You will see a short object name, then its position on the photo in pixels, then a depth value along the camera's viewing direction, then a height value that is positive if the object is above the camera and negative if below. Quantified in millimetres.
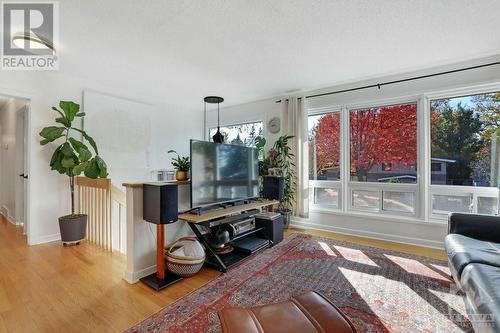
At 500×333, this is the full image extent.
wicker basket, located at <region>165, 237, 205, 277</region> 2180 -906
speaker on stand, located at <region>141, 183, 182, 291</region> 2037 -407
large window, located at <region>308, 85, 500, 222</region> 2914 +149
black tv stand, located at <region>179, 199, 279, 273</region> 2383 -734
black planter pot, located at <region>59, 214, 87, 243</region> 3041 -800
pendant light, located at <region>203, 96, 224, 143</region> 3181 +1086
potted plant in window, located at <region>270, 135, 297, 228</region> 4008 -36
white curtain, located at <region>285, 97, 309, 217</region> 3982 +260
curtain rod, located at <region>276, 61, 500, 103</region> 2867 +1204
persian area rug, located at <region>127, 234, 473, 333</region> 1571 -1032
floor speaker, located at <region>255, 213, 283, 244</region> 3162 -791
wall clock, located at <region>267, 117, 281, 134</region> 4440 +787
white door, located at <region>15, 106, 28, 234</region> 3836 -1
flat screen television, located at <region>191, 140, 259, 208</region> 2488 -80
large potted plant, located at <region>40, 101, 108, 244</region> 3044 +83
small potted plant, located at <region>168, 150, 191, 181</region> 2602 -37
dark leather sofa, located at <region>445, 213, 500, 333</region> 1212 -648
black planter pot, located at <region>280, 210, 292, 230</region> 3959 -865
